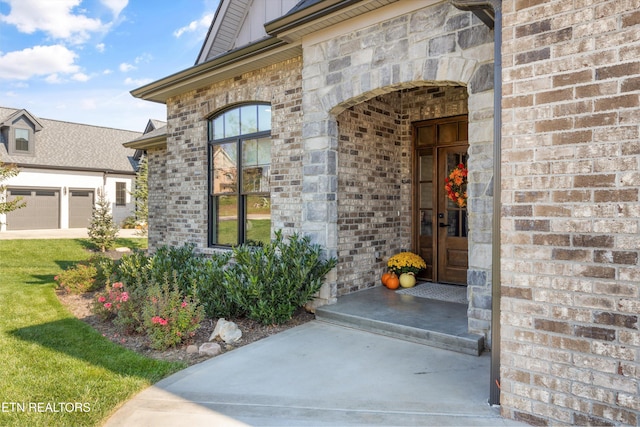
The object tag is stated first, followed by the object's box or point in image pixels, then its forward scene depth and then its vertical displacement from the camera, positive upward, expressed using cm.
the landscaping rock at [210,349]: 403 -141
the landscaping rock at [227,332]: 433 -134
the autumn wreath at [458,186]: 548 +35
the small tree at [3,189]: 838 +41
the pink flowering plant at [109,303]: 514 -122
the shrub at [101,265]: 712 -106
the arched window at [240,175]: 667 +62
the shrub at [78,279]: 723 -127
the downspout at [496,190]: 265 +14
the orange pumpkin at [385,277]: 601 -101
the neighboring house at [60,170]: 1898 +207
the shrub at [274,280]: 473 -85
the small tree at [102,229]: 1369 -66
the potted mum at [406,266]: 597 -85
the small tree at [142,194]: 1844 +74
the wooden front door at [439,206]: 614 +7
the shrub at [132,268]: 630 -92
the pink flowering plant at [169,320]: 417 -117
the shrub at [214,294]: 506 -107
